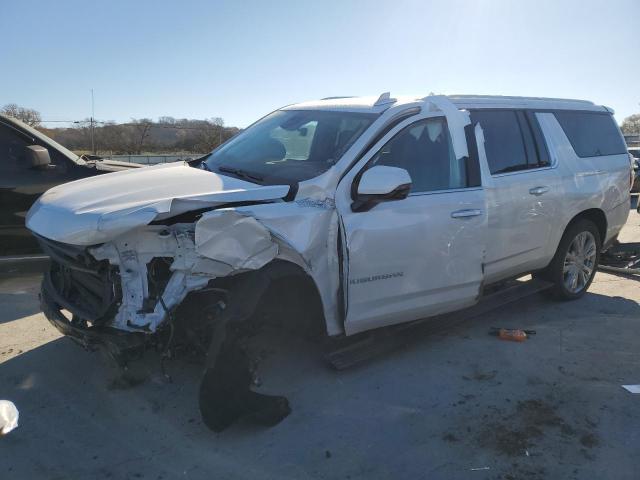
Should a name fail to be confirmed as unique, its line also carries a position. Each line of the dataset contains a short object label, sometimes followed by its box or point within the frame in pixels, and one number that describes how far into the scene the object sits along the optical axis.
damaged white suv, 3.23
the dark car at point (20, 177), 5.80
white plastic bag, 2.62
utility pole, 16.12
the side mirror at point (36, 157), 5.86
